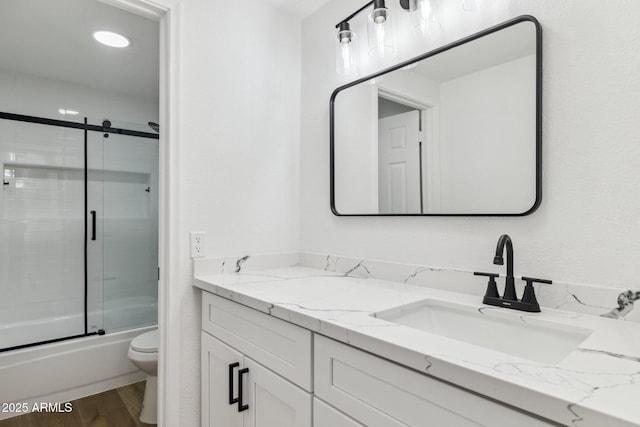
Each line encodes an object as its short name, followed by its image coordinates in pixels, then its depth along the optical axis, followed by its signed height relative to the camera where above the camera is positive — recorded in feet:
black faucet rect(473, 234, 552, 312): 3.25 -0.76
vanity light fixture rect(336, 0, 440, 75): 4.42 +2.67
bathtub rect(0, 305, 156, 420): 6.78 -3.31
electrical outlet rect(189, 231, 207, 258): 5.19 -0.45
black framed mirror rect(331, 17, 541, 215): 3.66 +1.08
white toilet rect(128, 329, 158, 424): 6.40 -3.02
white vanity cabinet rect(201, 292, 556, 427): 2.20 -1.45
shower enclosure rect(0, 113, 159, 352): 8.83 -0.38
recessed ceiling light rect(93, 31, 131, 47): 6.80 +3.60
